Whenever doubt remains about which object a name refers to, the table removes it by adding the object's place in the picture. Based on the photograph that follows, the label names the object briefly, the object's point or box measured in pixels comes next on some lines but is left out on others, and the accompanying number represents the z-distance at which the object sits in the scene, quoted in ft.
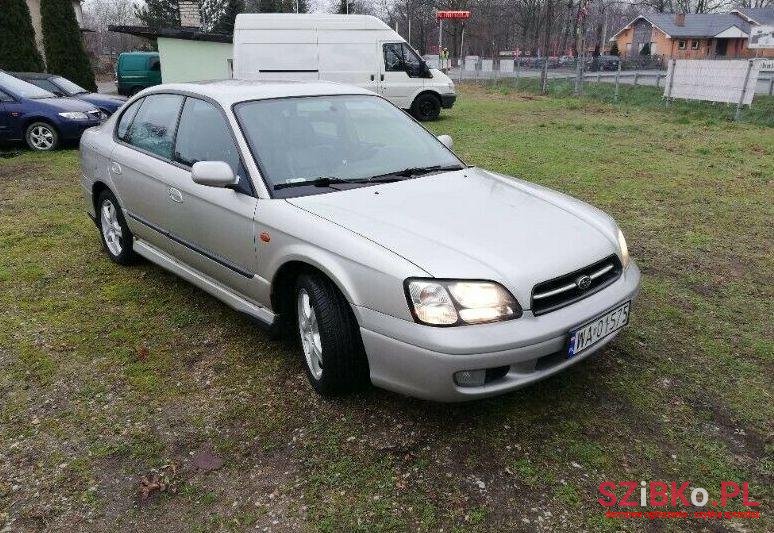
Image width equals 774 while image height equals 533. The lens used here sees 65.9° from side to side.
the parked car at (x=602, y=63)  123.03
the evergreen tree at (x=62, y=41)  65.16
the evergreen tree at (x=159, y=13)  148.05
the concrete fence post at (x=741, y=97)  44.91
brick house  188.14
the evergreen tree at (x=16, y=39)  56.34
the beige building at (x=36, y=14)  90.58
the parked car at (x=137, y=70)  75.61
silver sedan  8.27
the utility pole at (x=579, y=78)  65.42
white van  43.27
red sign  151.88
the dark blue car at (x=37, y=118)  35.40
